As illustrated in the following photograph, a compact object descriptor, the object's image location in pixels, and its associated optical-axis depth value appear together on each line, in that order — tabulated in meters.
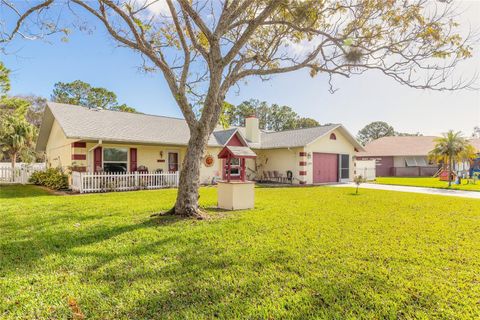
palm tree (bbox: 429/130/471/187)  19.58
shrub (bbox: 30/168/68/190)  14.60
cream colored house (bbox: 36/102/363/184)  14.81
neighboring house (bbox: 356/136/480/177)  31.30
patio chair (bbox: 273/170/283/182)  20.45
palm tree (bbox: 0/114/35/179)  23.86
